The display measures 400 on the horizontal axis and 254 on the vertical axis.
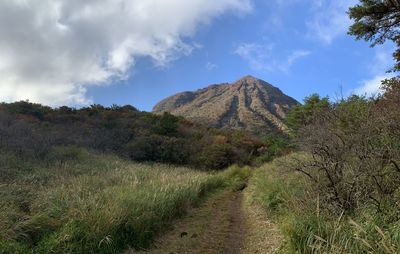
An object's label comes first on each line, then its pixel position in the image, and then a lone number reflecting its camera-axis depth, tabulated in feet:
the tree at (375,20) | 63.52
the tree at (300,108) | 139.47
